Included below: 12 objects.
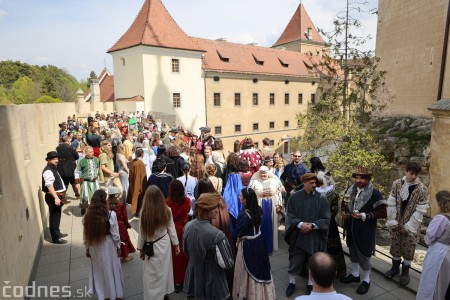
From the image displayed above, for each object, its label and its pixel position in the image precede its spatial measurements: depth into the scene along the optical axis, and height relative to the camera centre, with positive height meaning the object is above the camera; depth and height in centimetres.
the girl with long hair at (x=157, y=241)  393 -189
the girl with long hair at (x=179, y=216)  443 -173
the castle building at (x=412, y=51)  1608 +310
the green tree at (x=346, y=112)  1161 -41
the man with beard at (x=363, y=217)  448 -177
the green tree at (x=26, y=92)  3319 +183
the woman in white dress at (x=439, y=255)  364 -193
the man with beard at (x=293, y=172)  628 -148
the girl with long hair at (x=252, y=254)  389 -201
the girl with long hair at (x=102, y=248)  394 -200
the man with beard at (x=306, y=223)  436 -178
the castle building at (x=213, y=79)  2684 +269
